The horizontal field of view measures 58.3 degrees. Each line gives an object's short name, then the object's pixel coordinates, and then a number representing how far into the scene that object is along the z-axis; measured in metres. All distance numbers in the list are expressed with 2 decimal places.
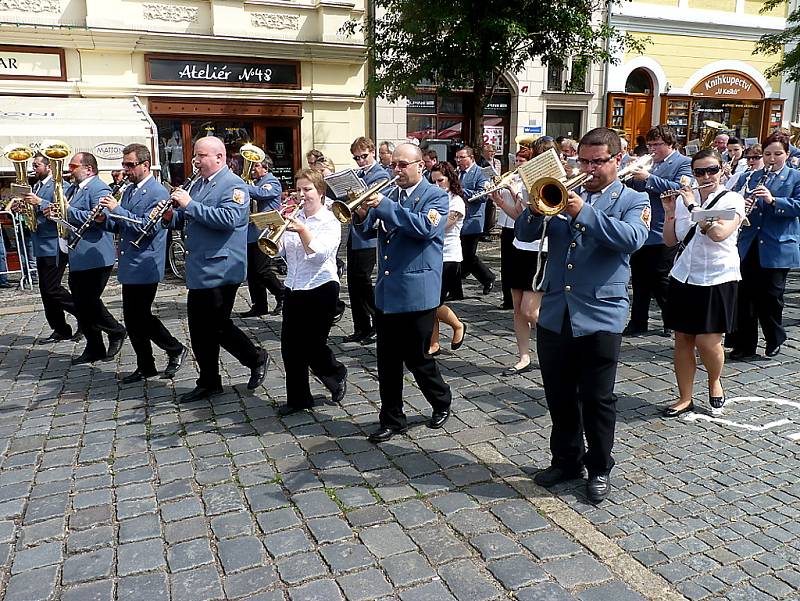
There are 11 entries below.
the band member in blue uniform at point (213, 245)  5.32
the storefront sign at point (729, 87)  21.02
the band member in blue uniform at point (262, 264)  8.61
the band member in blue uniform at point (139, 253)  5.96
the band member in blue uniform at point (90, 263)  6.50
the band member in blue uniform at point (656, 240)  7.04
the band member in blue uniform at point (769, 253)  6.51
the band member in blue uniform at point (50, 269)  7.48
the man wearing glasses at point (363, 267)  7.25
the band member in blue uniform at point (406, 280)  4.68
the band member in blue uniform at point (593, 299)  3.81
